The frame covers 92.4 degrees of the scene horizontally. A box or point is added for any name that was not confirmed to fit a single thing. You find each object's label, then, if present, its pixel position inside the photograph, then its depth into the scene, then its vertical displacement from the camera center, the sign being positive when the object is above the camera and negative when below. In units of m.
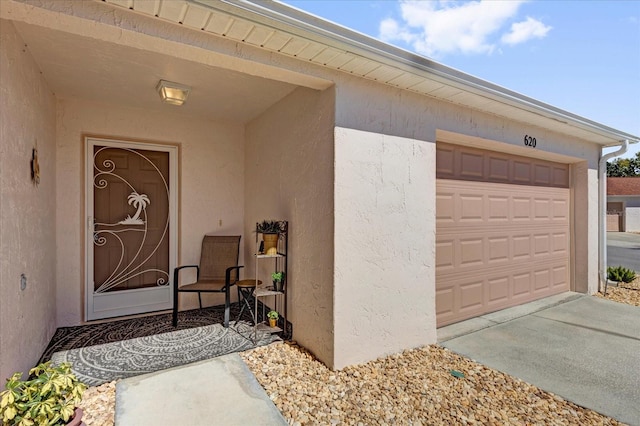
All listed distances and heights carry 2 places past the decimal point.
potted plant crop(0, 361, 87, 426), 1.53 -0.99
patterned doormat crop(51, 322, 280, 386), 2.71 -1.39
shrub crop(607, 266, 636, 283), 6.14 -1.28
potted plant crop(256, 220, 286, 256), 3.44 -0.27
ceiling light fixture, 3.23 +1.31
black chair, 4.34 -0.65
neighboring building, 21.03 -0.01
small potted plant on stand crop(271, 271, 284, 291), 3.45 -0.78
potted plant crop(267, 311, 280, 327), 3.51 -1.22
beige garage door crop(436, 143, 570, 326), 3.89 -0.27
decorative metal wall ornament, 2.61 +0.39
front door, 3.93 -0.19
